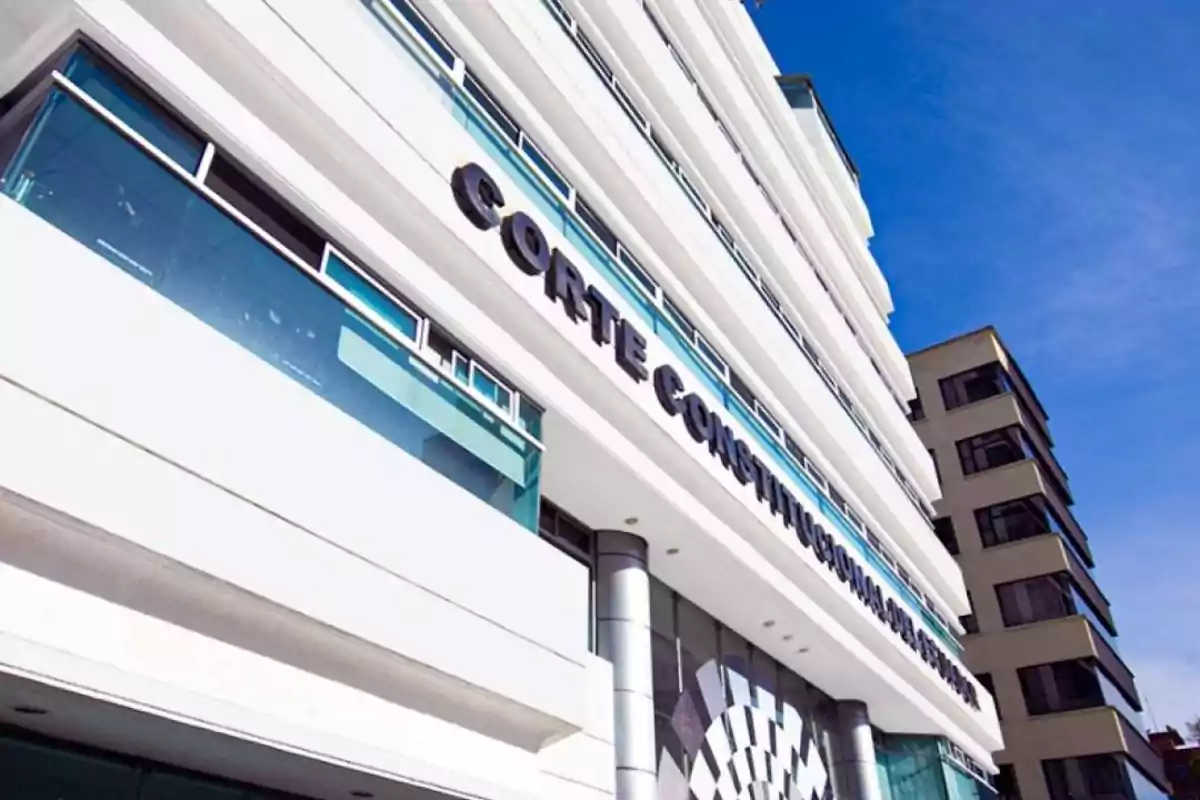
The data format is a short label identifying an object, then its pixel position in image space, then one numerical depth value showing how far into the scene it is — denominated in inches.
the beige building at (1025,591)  1246.3
